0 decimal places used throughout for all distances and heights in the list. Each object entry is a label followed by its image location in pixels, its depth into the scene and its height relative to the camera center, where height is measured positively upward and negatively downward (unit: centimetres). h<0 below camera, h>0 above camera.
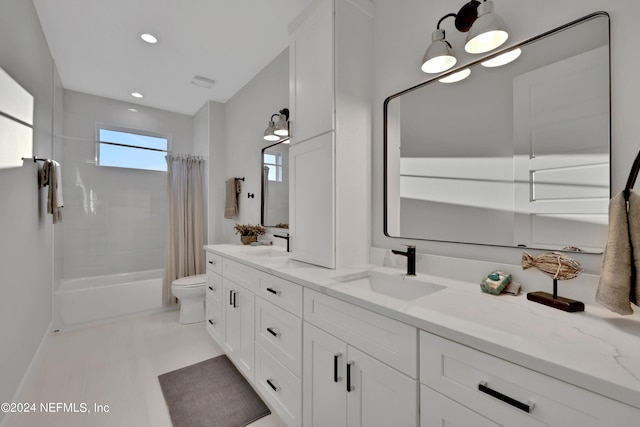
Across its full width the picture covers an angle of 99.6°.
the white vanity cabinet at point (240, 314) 178 -73
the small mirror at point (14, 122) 141 +53
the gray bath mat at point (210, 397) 160 -121
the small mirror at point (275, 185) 241 +25
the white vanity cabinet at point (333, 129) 157 +51
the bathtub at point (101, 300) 276 -96
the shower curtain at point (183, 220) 333 -10
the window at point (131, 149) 348 +84
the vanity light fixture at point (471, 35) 112 +77
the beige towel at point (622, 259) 74 -13
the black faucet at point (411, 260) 138 -24
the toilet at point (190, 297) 289 -93
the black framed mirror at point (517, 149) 98 +28
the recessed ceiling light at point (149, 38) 226 +148
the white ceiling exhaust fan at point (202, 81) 300 +148
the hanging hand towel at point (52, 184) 213 +23
